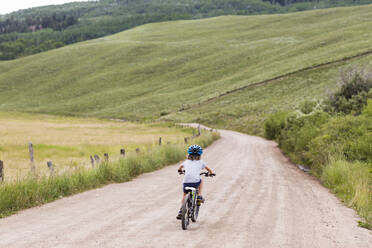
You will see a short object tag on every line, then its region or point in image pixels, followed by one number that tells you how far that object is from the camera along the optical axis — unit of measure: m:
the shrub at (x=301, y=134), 24.94
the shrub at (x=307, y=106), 33.67
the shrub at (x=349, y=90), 30.91
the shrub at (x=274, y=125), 41.36
